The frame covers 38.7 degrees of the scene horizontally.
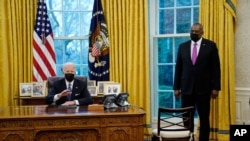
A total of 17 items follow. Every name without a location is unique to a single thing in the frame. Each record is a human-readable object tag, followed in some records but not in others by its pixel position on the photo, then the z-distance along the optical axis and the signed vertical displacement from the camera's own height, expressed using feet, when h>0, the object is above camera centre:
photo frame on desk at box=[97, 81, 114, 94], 18.06 -1.21
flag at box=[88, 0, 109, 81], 18.75 +0.60
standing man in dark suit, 15.46 -0.59
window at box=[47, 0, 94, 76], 19.62 +1.80
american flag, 18.40 +0.71
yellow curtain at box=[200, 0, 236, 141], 17.43 +0.41
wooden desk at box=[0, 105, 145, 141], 11.76 -2.13
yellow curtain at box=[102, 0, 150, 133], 18.69 +0.74
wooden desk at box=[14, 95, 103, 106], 17.54 -1.85
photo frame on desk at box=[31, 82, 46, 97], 17.62 -1.31
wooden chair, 12.46 -2.51
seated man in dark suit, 14.46 -1.10
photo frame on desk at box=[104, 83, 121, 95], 17.78 -1.30
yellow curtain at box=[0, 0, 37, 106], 17.93 +0.92
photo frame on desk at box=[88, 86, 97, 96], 17.83 -1.40
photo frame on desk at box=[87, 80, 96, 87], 18.19 -1.06
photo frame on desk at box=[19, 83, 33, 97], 17.76 -1.31
